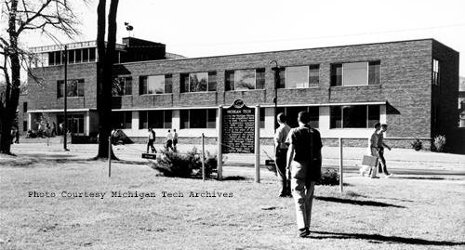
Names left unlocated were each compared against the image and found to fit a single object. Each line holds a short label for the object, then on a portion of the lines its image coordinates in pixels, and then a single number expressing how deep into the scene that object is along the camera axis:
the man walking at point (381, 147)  16.02
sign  13.65
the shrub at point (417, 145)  33.09
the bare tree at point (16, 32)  21.98
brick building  34.53
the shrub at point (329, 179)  12.71
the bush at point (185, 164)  14.48
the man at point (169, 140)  28.33
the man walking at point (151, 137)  28.52
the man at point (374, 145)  15.67
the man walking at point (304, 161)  7.79
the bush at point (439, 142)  33.25
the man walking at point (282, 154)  10.84
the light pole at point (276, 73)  34.77
